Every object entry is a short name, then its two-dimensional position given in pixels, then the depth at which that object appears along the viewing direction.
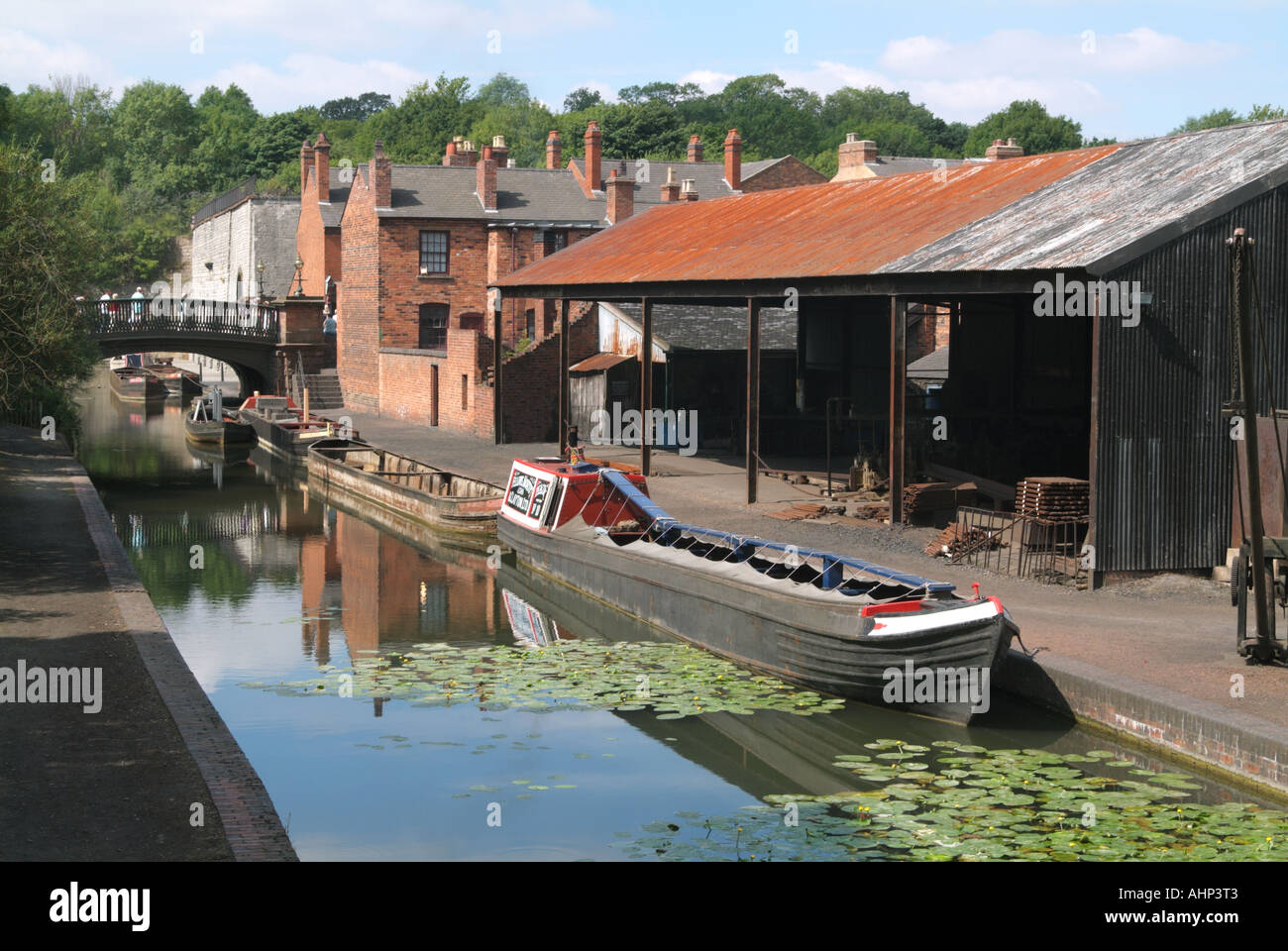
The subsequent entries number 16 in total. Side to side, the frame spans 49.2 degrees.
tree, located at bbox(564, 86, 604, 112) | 158.75
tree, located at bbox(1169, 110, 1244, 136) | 115.30
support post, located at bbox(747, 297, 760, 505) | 24.50
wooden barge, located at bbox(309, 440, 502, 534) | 25.23
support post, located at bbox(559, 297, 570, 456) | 31.38
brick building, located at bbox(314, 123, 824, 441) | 48.22
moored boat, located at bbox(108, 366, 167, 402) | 62.50
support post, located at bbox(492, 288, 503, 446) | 37.09
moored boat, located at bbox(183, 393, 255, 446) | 42.56
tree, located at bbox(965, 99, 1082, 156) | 98.75
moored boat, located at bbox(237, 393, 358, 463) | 37.06
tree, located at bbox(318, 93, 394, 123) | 161.88
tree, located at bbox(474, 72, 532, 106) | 193.12
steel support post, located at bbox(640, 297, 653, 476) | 27.36
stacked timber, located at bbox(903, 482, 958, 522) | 21.86
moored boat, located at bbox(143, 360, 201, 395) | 66.38
